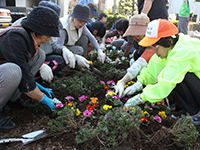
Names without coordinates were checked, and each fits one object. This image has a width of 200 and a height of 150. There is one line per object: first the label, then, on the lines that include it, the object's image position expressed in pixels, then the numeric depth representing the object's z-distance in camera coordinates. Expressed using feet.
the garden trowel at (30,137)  5.46
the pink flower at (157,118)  6.63
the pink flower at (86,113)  6.54
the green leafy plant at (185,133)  5.27
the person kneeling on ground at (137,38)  8.54
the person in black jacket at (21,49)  5.61
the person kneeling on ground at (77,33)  10.04
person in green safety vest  20.79
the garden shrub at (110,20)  40.42
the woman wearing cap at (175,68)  5.93
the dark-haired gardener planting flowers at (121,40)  11.35
